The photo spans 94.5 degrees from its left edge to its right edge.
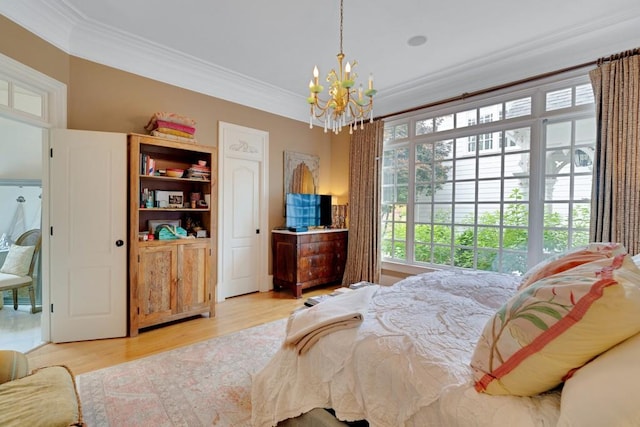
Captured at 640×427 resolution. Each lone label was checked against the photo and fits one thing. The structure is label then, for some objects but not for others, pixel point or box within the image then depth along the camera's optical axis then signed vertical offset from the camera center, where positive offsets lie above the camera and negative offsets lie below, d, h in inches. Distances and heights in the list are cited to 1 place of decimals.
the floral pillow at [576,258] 51.6 -8.3
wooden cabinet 117.0 -15.3
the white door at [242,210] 166.2 -1.2
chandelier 87.5 +36.1
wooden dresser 172.6 -30.2
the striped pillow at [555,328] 31.4 -13.3
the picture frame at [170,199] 135.9 +4.1
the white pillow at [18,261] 137.3 -25.9
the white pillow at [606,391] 27.0 -17.5
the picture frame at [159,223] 135.0 -7.3
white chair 131.6 -32.5
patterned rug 71.2 -50.5
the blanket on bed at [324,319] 57.5 -22.5
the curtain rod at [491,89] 122.6 +60.0
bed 31.1 -21.7
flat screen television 187.3 -0.8
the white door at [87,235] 108.3 -10.7
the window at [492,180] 126.6 +15.8
